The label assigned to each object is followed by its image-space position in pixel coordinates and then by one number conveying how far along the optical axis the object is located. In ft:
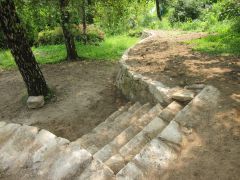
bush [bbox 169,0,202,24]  40.33
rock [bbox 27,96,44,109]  15.90
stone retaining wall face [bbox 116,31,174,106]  11.20
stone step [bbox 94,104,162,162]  8.69
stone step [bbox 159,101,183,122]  9.40
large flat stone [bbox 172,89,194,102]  10.00
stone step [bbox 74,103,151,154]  10.38
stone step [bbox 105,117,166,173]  7.62
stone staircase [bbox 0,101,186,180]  7.11
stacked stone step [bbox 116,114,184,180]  6.86
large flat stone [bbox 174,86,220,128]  8.63
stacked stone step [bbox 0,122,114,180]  7.17
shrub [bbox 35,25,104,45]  33.26
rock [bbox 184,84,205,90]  10.76
